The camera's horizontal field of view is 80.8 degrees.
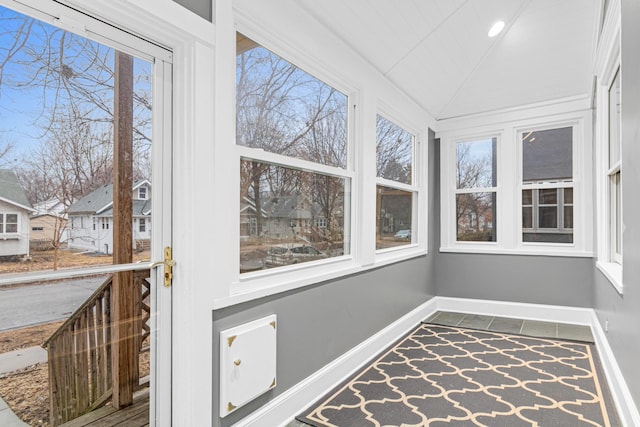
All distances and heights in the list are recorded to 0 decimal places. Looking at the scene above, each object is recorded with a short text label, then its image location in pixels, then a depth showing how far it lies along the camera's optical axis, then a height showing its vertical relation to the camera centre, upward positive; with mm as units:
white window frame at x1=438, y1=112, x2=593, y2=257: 4051 +444
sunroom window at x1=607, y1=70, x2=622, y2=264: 2838 +336
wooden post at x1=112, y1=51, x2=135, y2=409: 1519 -83
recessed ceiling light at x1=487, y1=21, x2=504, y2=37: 3310 +1686
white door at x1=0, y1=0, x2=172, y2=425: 1224 +230
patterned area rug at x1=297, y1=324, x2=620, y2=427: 2219 -1186
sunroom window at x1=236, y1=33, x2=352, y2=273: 2025 +326
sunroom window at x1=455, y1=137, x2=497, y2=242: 4570 +319
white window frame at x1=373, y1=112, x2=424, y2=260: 3902 +319
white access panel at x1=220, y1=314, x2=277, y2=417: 1795 -742
